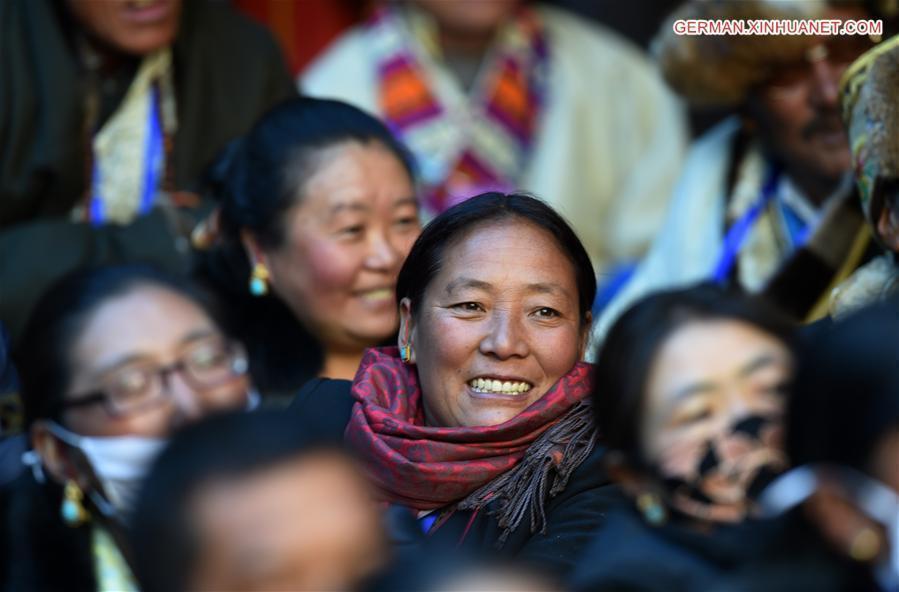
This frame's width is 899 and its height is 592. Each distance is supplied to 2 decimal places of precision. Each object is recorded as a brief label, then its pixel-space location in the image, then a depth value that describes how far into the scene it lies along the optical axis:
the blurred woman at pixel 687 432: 4.56
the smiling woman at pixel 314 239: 7.98
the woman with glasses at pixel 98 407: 6.36
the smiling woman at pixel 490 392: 5.85
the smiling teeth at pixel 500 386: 6.16
